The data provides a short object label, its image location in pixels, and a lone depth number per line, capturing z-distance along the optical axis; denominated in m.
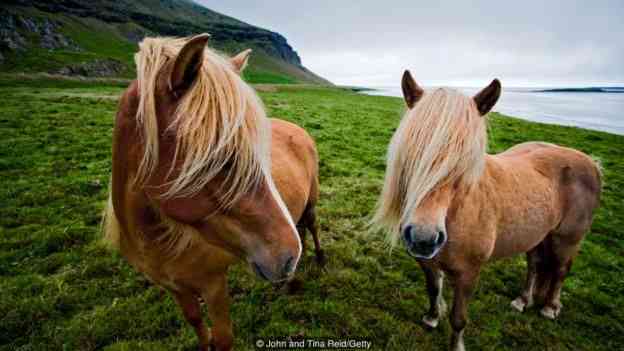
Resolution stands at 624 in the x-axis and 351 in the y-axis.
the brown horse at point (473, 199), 2.06
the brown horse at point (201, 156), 1.28
